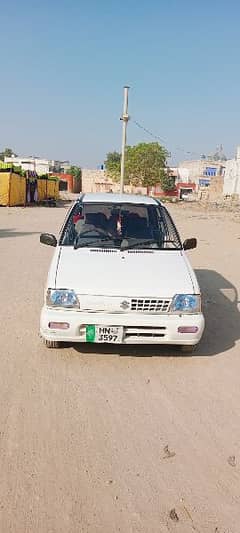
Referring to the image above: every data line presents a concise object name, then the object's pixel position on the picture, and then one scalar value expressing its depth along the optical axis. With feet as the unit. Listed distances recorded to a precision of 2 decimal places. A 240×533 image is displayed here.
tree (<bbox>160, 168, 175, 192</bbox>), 190.05
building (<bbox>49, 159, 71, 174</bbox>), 294.21
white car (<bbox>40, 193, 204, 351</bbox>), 11.58
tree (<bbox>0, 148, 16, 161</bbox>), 406.91
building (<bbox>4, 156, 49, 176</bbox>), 251.87
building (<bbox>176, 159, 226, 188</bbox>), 281.95
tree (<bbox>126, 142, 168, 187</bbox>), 175.32
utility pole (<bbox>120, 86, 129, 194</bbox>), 70.23
